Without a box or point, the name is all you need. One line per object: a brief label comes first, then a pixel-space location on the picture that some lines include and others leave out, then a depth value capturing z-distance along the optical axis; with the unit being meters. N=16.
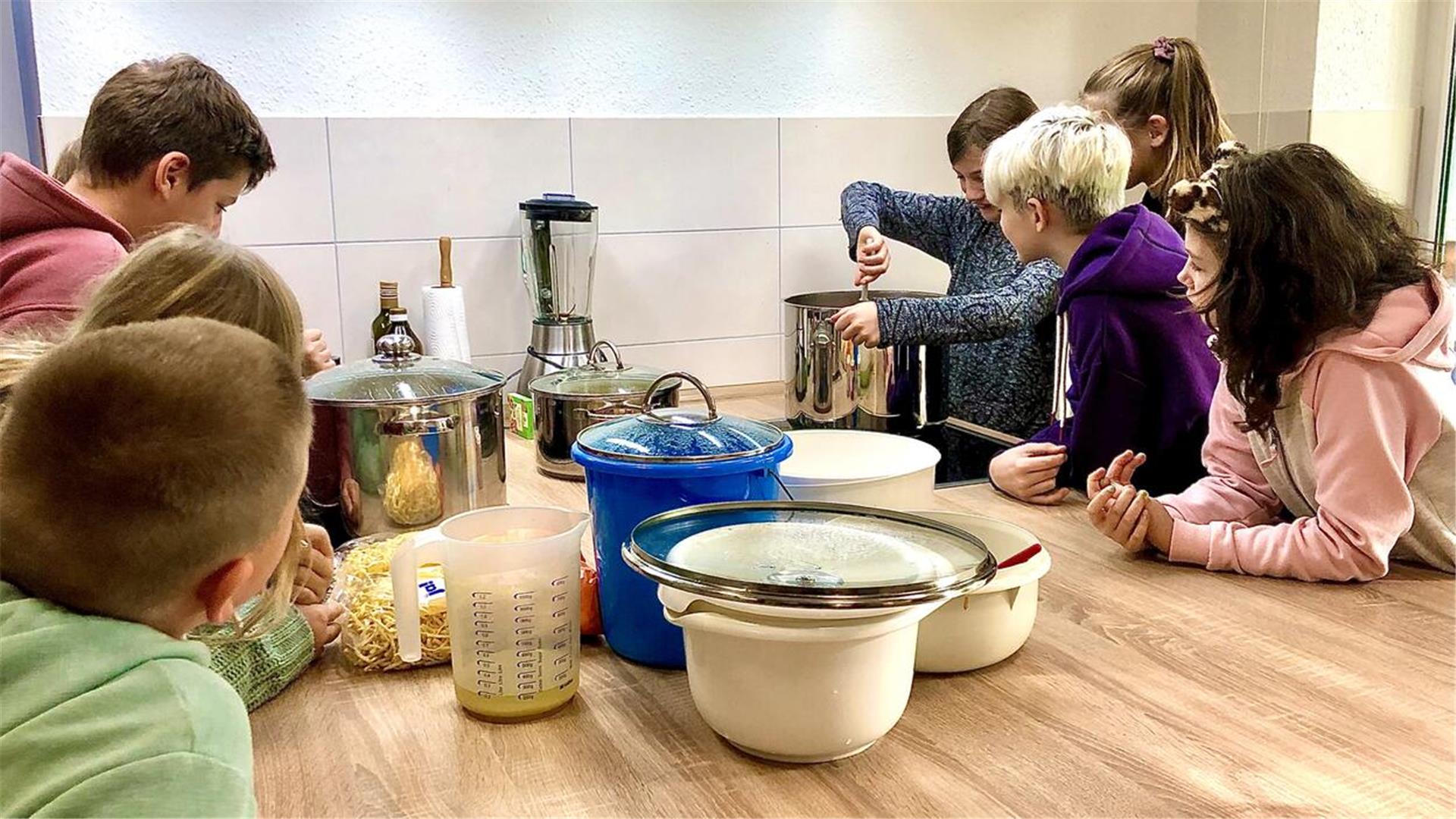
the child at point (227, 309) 0.85
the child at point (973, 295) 1.63
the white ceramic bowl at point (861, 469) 1.01
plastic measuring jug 0.83
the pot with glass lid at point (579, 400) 1.38
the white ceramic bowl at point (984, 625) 0.87
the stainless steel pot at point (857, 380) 1.65
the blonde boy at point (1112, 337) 1.38
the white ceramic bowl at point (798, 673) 0.71
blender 1.86
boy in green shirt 0.55
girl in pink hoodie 1.07
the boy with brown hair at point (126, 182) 1.24
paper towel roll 1.92
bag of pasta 0.92
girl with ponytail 1.69
